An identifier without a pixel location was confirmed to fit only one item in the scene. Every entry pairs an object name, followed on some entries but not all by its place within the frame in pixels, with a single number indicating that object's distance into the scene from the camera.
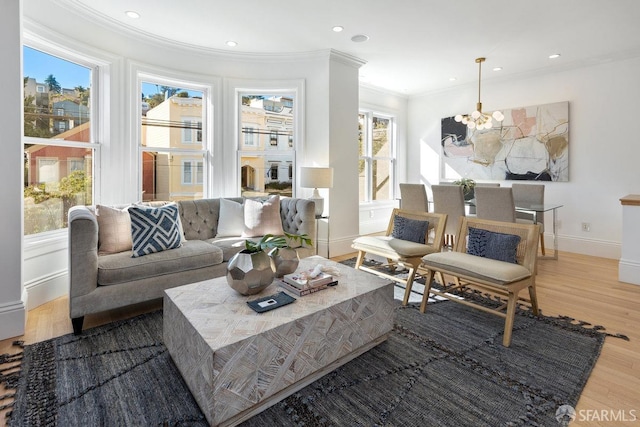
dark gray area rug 1.59
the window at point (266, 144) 4.70
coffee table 1.48
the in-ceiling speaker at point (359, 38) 3.97
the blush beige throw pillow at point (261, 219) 3.66
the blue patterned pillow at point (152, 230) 2.82
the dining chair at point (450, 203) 3.94
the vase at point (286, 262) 2.25
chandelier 4.52
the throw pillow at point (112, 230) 2.83
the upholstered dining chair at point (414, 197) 4.11
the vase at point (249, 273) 1.93
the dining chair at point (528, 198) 4.47
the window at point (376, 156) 6.33
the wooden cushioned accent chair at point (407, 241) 3.01
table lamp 4.22
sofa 2.39
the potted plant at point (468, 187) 4.75
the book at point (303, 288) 2.02
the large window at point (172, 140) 4.01
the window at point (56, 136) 2.98
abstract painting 4.97
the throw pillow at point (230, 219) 3.67
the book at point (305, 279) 2.06
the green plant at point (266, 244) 2.06
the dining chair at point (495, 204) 3.59
